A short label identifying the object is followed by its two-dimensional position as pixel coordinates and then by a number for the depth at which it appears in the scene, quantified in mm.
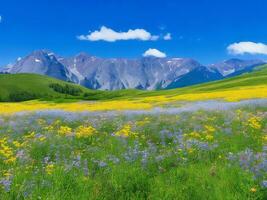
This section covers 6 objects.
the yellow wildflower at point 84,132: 7828
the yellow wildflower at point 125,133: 7641
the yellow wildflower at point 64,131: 8041
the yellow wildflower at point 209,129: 7520
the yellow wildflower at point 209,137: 6977
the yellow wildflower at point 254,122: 7957
